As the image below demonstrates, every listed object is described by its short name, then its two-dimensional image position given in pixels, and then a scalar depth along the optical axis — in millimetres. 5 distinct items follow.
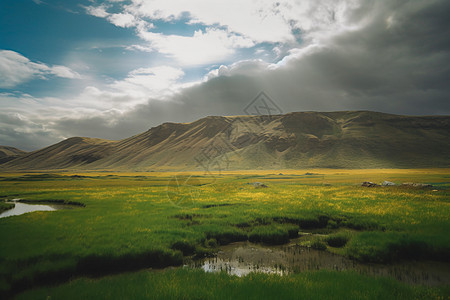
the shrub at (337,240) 14280
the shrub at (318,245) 13711
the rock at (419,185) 36281
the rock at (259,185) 47644
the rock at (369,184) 43625
